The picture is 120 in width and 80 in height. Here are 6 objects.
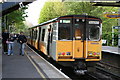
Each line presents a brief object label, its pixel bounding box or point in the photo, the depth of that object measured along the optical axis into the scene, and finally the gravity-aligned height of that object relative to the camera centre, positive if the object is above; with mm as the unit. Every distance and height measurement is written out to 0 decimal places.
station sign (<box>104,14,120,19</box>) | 20458 +1719
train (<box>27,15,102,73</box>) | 11281 -256
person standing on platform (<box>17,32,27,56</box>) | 16297 -309
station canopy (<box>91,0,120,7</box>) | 18223 +2518
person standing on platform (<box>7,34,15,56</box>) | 16019 -508
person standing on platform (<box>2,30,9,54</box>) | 16228 -41
